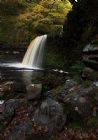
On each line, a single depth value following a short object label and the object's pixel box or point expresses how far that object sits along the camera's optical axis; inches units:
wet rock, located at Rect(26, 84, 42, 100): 130.1
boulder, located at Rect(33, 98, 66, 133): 117.5
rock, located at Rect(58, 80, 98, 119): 122.1
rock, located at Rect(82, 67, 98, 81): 142.1
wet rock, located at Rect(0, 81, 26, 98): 163.4
